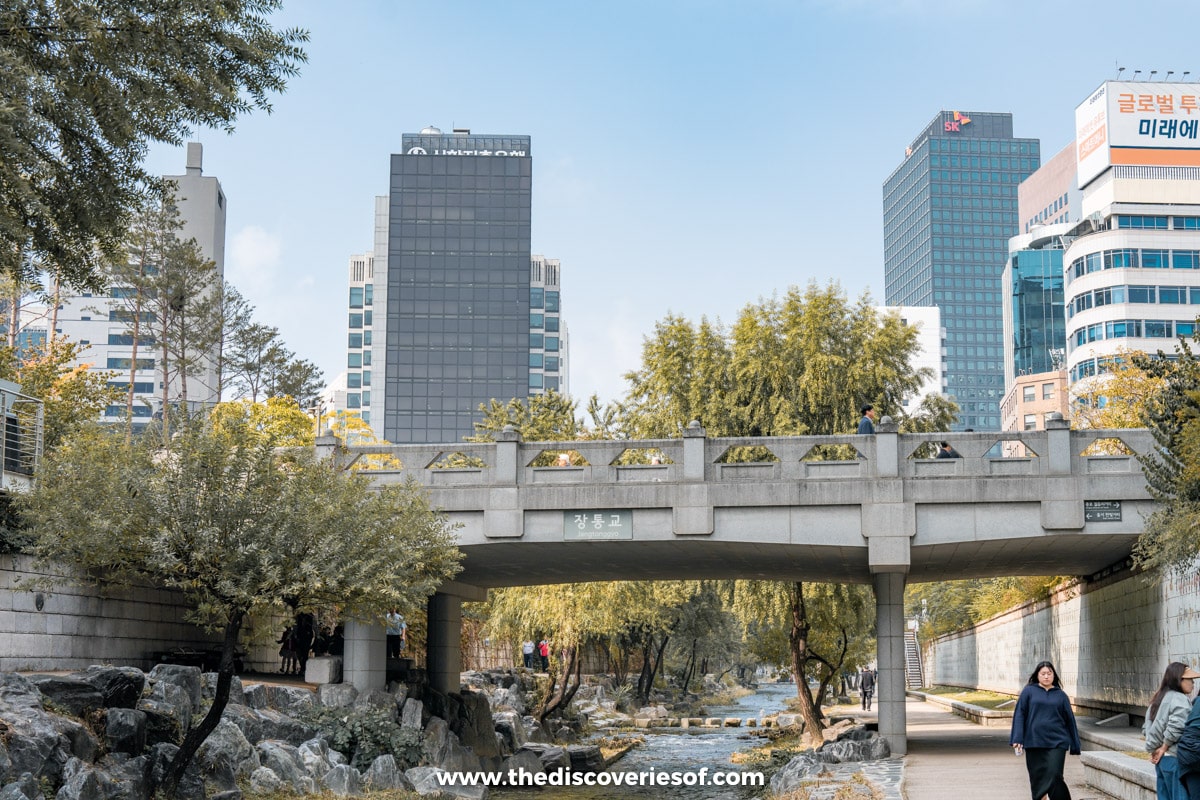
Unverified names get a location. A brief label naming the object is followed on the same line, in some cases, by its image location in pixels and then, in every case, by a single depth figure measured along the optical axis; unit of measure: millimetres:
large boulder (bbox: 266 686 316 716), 25688
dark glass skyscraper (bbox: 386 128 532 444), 167625
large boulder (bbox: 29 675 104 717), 18844
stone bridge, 25062
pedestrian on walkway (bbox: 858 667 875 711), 54575
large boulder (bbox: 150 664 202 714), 22062
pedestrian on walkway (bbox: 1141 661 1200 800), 11477
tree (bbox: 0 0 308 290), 13602
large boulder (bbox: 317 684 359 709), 26812
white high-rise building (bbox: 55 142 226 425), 125438
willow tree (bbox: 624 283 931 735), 33656
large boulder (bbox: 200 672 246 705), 23641
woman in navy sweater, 14000
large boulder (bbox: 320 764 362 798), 22422
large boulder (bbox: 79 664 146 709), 19688
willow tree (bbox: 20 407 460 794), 18422
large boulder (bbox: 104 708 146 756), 19000
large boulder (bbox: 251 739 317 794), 21703
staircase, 85625
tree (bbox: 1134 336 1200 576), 19500
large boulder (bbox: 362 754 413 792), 23641
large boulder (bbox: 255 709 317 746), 23906
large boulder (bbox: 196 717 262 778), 20438
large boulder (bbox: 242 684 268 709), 24781
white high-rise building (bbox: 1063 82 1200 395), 96625
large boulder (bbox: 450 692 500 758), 32969
